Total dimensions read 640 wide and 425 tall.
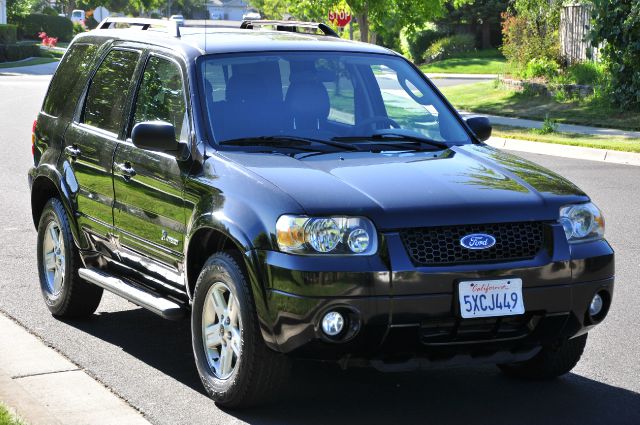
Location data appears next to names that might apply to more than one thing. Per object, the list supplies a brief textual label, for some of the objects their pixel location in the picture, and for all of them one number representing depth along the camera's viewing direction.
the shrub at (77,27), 85.66
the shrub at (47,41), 70.19
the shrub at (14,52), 55.81
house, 130.89
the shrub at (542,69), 28.38
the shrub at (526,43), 29.02
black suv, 5.30
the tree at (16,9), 70.12
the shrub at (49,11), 86.03
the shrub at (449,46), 53.72
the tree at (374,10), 29.50
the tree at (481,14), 53.72
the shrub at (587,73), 25.97
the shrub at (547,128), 21.58
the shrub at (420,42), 54.88
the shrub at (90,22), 108.66
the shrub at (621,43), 23.33
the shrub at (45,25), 76.00
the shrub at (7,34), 56.91
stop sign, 32.74
